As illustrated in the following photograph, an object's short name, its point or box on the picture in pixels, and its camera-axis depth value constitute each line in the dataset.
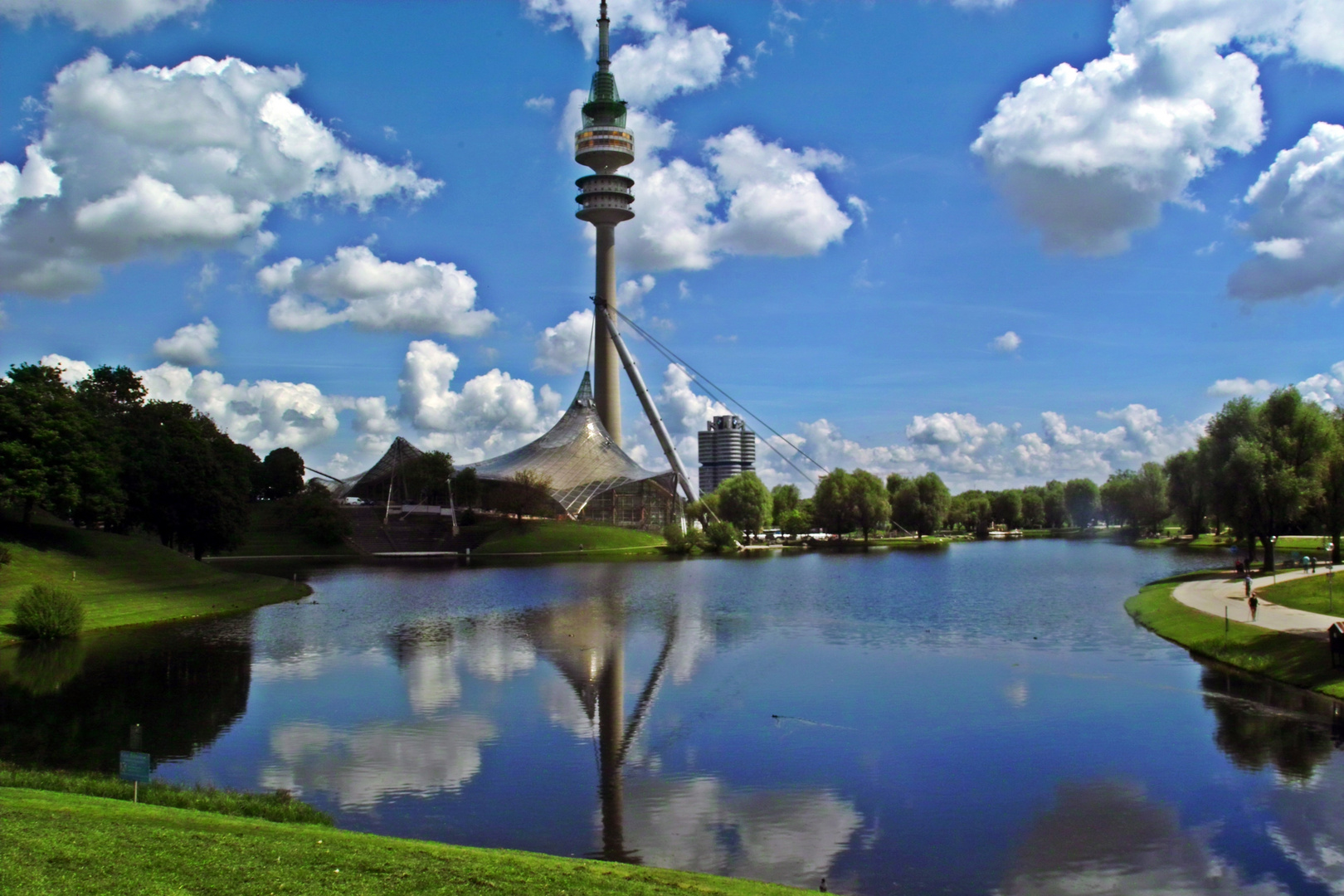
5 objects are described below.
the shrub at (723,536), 87.62
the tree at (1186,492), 61.84
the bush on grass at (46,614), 29.30
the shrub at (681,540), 85.81
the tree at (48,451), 35.72
